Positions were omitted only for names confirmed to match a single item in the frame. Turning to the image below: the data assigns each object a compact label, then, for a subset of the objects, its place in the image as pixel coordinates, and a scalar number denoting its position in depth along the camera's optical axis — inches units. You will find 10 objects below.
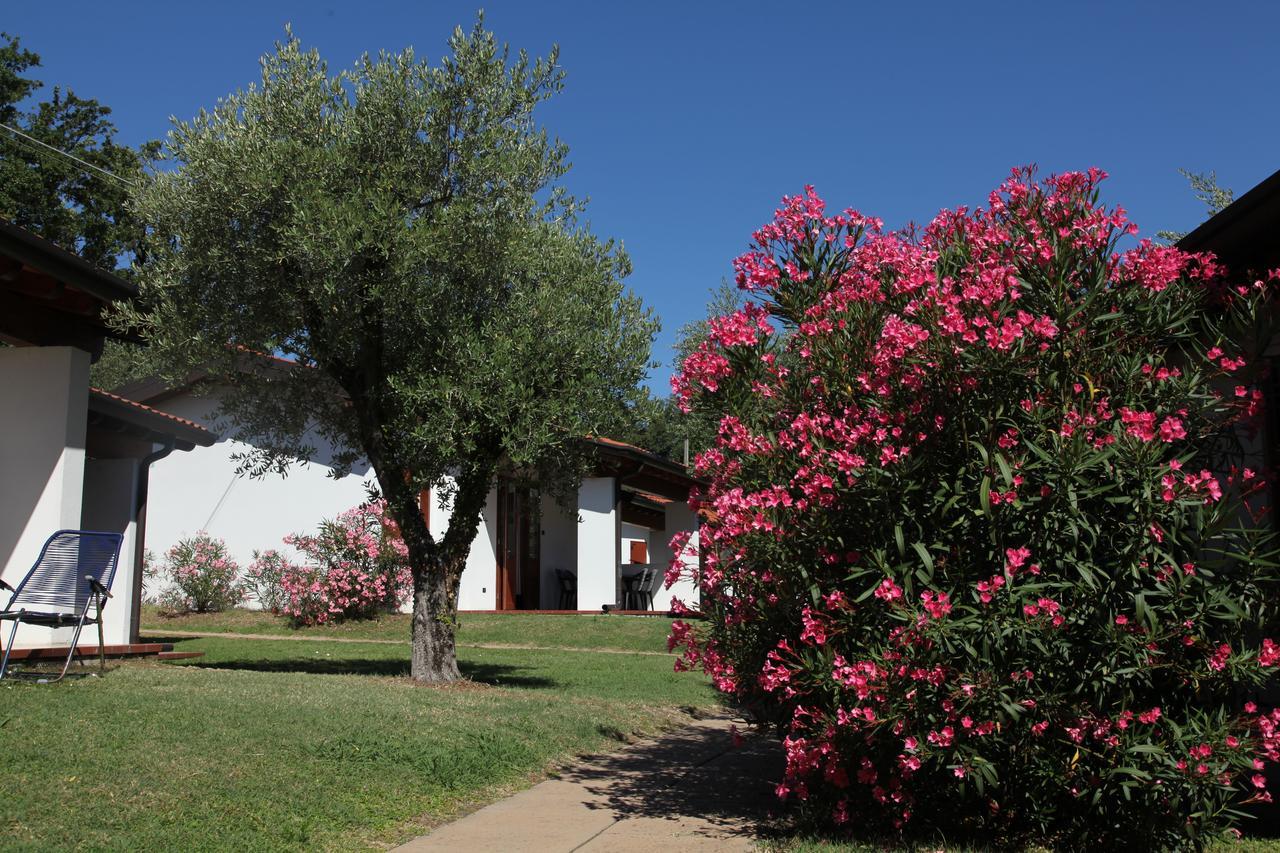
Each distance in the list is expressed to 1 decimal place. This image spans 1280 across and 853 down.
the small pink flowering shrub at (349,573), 690.2
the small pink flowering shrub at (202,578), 757.3
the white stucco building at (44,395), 378.6
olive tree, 343.9
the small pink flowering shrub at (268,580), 749.3
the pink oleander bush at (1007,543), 170.2
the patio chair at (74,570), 324.8
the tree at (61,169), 1373.0
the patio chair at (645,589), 919.9
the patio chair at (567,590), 922.7
